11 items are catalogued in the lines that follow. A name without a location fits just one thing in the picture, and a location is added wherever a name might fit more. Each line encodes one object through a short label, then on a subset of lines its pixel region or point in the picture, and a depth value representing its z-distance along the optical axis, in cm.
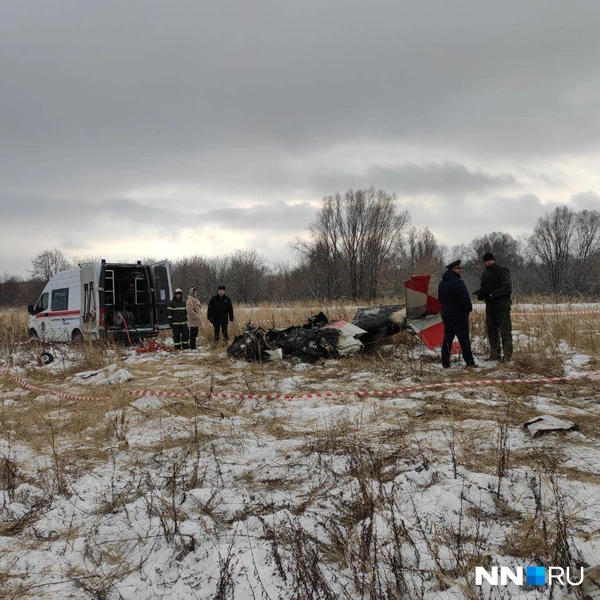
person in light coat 1098
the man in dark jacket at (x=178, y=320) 1086
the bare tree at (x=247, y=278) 5400
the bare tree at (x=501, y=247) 7175
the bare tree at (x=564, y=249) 5888
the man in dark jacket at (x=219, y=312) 1105
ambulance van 1058
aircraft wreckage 838
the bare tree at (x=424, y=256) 4938
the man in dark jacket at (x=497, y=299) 697
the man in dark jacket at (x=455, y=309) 700
